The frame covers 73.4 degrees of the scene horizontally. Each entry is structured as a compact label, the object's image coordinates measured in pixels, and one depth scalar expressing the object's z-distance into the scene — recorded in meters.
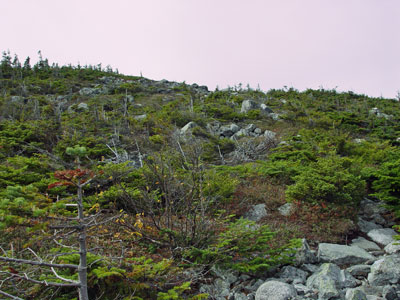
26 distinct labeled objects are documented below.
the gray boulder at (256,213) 6.29
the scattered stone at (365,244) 5.15
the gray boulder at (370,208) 6.57
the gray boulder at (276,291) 3.42
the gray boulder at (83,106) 19.97
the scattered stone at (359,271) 4.15
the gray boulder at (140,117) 16.33
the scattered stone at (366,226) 5.95
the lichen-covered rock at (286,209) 6.28
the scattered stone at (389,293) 3.43
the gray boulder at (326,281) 3.47
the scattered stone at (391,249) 4.75
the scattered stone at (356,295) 3.28
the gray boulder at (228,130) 16.69
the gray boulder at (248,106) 21.53
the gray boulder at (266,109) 21.29
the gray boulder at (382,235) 5.36
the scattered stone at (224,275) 4.04
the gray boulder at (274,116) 19.66
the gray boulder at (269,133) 15.15
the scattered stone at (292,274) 3.99
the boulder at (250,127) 17.00
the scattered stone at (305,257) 4.42
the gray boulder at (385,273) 3.75
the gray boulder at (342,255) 4.57
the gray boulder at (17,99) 19.89
